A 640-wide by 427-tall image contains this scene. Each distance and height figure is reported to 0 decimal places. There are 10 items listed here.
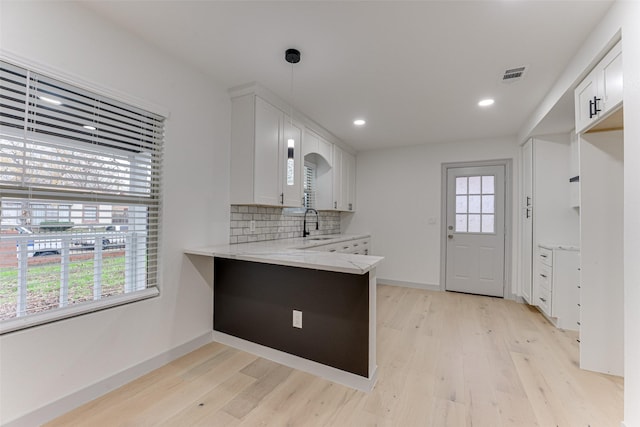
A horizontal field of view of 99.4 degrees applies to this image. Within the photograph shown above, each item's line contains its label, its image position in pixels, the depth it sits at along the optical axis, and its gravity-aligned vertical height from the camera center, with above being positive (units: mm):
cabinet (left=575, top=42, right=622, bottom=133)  1647 +869
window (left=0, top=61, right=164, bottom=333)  1449 +90
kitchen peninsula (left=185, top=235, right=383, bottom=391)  1877 -743
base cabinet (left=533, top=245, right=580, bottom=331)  2914 -748
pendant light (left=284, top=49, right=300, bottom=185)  2963 +667
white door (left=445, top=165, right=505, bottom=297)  4160 -205
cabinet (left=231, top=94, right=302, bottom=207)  2642 +641
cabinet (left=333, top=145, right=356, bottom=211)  4355 +616
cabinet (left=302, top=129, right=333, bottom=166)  3491 +965
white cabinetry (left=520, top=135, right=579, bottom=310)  3332 +226
